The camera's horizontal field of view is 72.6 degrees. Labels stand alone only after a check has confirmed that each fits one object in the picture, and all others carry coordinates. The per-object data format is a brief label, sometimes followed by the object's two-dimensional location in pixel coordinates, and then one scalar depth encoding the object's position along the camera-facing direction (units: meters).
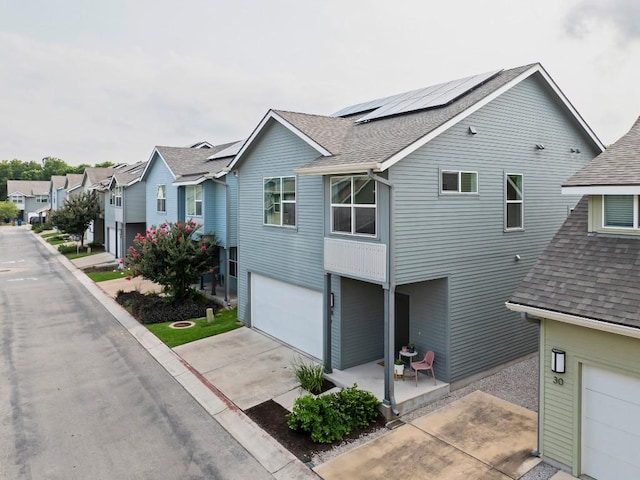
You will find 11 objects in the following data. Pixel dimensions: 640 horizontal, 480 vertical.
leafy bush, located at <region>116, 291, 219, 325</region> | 17.92
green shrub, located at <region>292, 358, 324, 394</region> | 11.09
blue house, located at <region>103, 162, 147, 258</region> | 31.55
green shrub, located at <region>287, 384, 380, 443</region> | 9.05
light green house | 6.96
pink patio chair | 10.93
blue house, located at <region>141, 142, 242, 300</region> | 19.97
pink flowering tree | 18.17
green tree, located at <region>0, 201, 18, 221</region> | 80.25
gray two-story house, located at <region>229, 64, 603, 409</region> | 10.48
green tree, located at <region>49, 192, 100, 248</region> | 37.16
